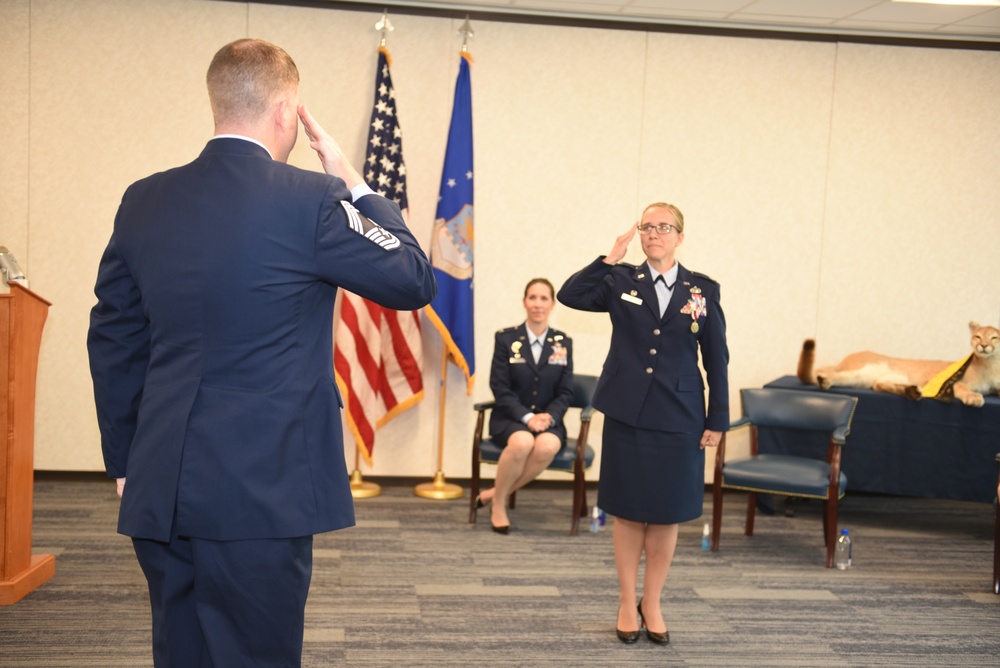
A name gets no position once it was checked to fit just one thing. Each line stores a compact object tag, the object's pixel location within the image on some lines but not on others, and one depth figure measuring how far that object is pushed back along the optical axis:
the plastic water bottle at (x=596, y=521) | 5.50
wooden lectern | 3.85
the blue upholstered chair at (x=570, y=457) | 5.48
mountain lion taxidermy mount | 5.59
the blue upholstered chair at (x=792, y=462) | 5.14
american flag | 6.04
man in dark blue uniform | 1.74
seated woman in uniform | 5.51
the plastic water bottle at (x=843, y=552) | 5.07
